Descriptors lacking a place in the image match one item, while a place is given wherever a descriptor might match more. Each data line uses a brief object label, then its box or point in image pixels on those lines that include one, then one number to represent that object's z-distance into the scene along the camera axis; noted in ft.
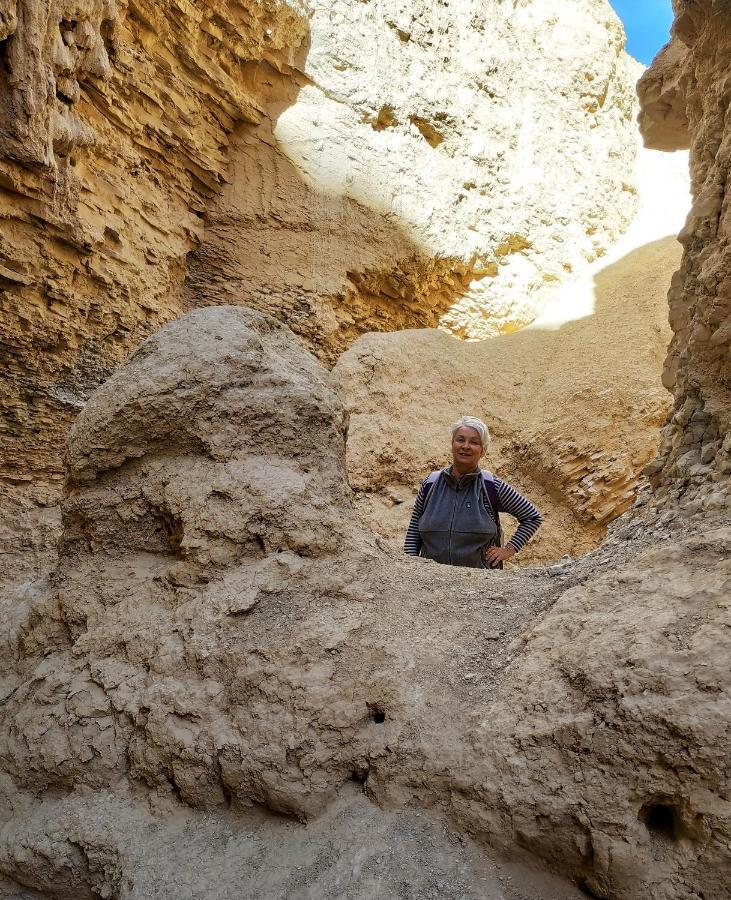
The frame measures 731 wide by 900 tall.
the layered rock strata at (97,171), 17.88
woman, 11.35
